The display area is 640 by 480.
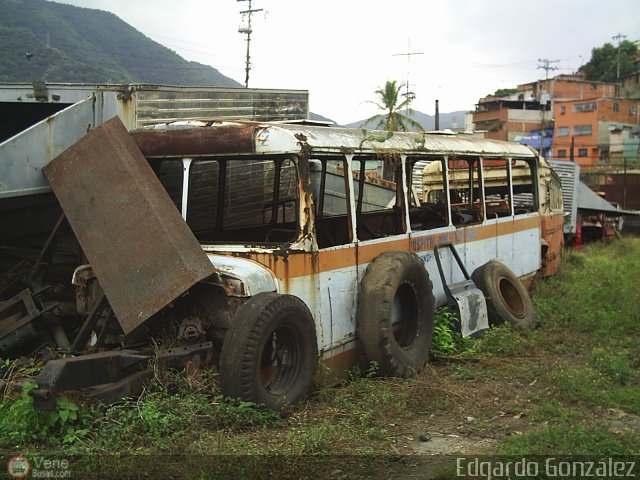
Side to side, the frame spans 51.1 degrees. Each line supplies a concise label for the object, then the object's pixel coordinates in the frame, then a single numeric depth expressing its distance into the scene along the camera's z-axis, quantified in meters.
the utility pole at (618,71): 71.25
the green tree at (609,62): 73.25
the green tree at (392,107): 31.05
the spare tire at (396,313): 5.69
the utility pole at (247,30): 38.56
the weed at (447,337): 6.88
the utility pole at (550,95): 61.58
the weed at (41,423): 4.00
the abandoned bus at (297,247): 4.79
